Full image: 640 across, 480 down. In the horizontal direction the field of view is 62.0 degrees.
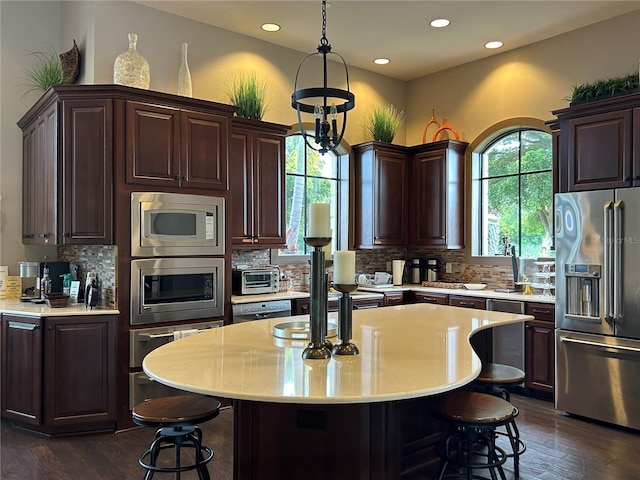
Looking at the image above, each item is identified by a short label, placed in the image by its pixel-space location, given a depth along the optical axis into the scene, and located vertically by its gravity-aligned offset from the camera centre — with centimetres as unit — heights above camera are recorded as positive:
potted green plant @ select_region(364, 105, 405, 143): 625 +143
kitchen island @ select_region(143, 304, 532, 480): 171 -46
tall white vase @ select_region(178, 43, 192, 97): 454 +141
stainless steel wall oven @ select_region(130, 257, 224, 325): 396 -34
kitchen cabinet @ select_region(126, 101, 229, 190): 399 +77
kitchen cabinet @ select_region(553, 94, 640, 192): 399 +78
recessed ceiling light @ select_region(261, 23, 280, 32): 510 +212
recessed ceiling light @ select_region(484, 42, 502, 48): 555 +211
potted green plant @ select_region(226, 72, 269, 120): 502 +143
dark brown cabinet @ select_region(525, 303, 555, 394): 460 -91
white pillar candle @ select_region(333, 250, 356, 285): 212 -9
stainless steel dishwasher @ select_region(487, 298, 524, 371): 480 -86
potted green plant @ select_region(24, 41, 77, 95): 453 +152
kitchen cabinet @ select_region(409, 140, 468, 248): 601 +58
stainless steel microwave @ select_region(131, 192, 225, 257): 396 +16
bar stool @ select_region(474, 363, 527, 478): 294 -75
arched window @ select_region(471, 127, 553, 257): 559 +56
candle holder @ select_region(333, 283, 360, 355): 218 -34
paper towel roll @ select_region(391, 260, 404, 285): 621 -29
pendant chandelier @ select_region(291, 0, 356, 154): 266 +70
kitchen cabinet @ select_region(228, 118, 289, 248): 484 +58
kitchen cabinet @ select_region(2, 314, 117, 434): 374 -90
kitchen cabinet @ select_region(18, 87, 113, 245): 391 +57
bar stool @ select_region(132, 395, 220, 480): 221 -73
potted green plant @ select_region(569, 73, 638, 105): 436 +130
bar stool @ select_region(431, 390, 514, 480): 232 -76
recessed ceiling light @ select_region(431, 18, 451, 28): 498 +211
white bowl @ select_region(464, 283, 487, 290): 570 -44
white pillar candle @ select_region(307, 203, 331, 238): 209 +10
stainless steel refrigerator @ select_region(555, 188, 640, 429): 389 -46
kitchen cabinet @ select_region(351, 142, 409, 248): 607 +59
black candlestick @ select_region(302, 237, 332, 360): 210 -21
